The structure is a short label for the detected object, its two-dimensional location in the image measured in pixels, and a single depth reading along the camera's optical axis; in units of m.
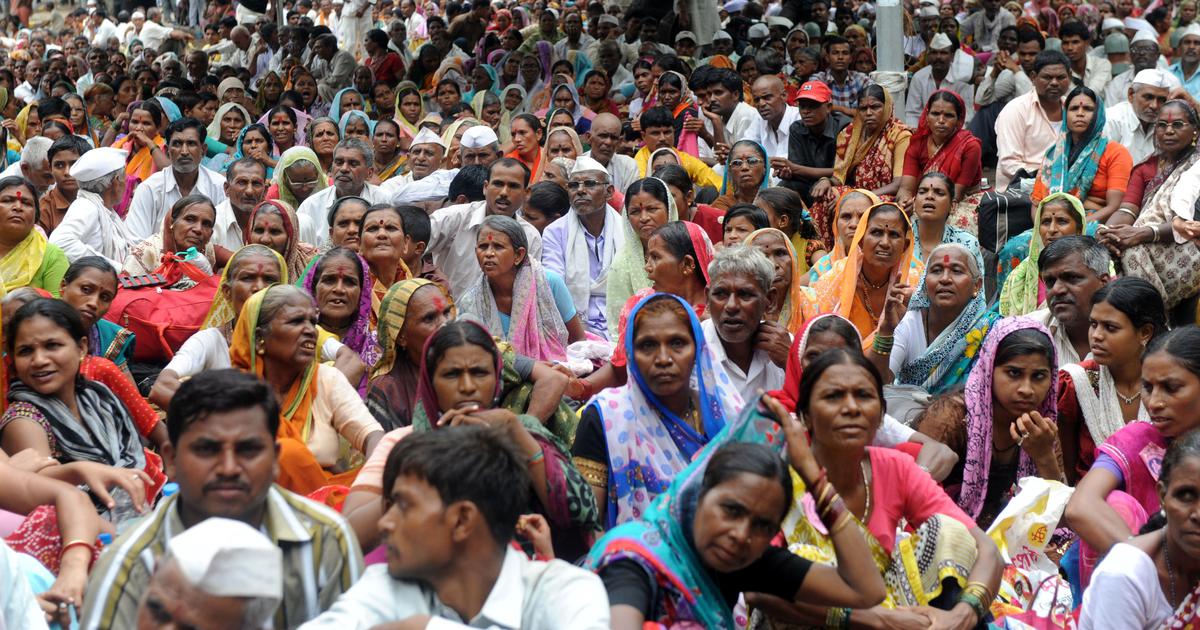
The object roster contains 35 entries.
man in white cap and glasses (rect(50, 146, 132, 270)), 7.11
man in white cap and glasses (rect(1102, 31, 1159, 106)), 9.73
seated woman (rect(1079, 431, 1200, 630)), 3.09
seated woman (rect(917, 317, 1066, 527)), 4.29
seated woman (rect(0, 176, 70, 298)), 6.16
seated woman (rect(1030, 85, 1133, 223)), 7.23
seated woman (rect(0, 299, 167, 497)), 3.94
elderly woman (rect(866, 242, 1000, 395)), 5.37
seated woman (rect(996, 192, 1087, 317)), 5.86
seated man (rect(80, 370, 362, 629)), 2.66
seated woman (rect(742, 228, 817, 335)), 5.61
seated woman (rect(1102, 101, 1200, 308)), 5.82
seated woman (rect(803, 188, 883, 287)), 6.39
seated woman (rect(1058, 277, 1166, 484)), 4.48
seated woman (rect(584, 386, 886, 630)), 2.90
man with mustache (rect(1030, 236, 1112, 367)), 5.09
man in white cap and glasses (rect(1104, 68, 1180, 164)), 7.94
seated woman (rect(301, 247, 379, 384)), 5.31
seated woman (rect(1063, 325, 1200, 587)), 3.73
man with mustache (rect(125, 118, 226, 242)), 8.18
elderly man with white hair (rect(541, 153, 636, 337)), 6.76
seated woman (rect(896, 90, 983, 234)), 7.96
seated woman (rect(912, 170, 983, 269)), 6.49
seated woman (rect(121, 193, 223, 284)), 6.59
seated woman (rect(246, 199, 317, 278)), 6.32
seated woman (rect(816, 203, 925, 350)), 5.97
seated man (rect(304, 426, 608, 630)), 2.63
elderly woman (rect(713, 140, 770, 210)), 7.59
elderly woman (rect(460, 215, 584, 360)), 5.61
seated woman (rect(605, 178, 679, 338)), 6.30
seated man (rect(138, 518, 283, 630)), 2.26
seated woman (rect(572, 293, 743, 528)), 3.79
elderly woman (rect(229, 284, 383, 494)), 4.32
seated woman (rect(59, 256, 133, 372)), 5.16
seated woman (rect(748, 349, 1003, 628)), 3.32
